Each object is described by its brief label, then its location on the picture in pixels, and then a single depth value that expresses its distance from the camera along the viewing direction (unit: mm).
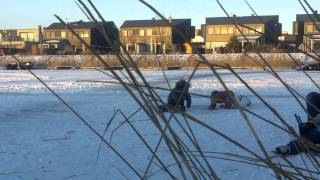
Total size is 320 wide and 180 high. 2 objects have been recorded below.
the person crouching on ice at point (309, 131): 6101
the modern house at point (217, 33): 83875
